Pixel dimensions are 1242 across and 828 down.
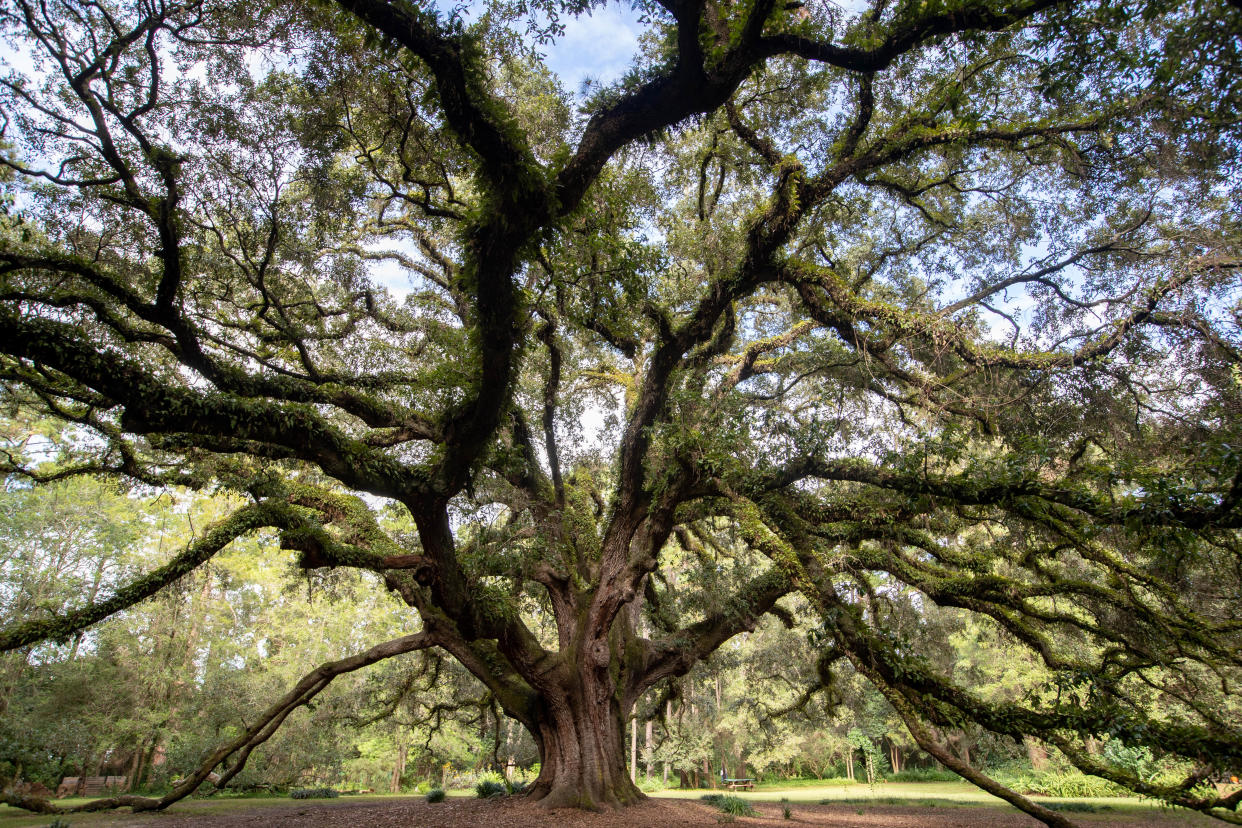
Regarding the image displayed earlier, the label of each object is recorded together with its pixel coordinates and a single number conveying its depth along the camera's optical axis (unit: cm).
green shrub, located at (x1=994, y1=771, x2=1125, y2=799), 1780
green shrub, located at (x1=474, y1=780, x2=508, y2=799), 1244
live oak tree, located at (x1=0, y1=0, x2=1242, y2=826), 479
